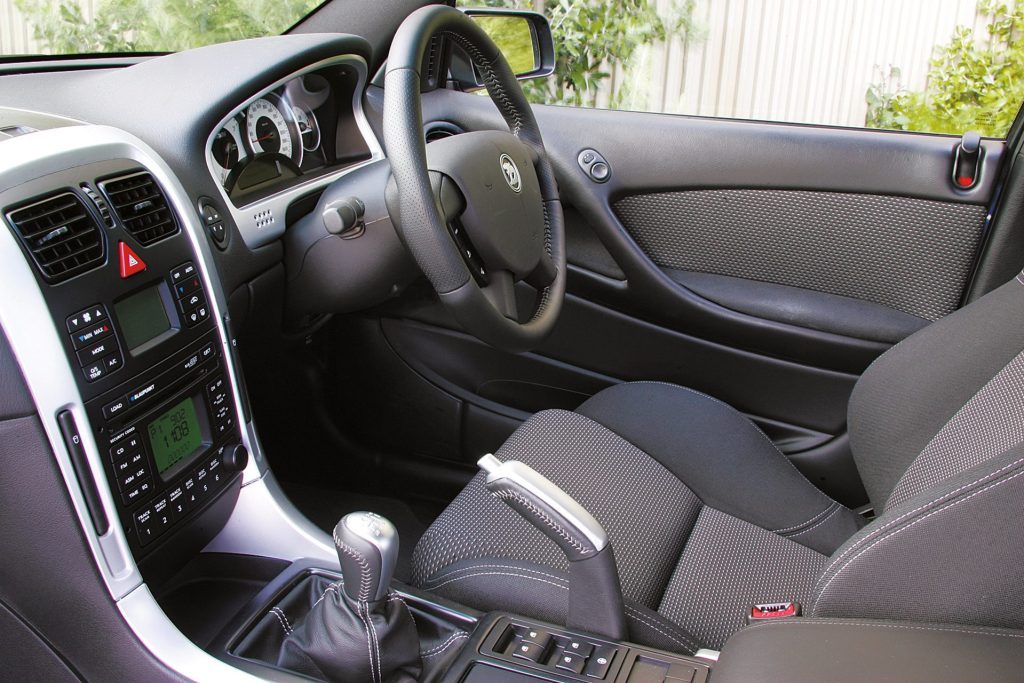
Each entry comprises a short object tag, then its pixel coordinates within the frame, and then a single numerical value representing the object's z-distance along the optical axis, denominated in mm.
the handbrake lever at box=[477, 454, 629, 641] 996
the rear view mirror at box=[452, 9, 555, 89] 1973
